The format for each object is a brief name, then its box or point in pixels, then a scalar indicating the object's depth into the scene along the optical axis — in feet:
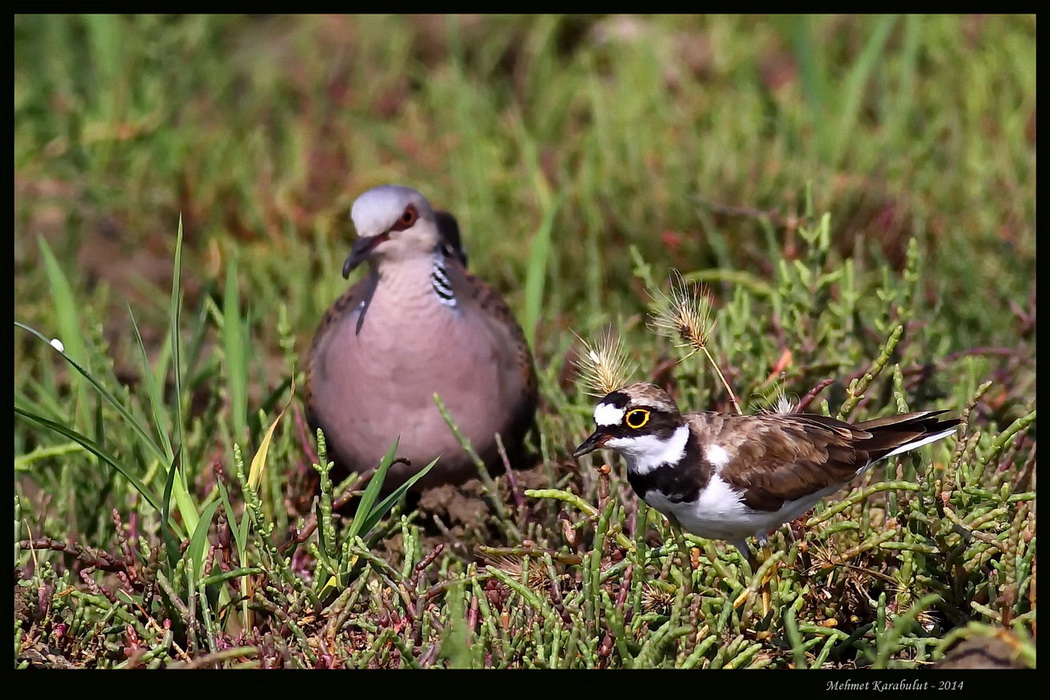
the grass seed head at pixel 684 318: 23.00
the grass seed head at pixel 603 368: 23.24
